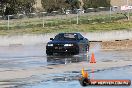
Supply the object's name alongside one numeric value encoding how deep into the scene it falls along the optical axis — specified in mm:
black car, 29531
